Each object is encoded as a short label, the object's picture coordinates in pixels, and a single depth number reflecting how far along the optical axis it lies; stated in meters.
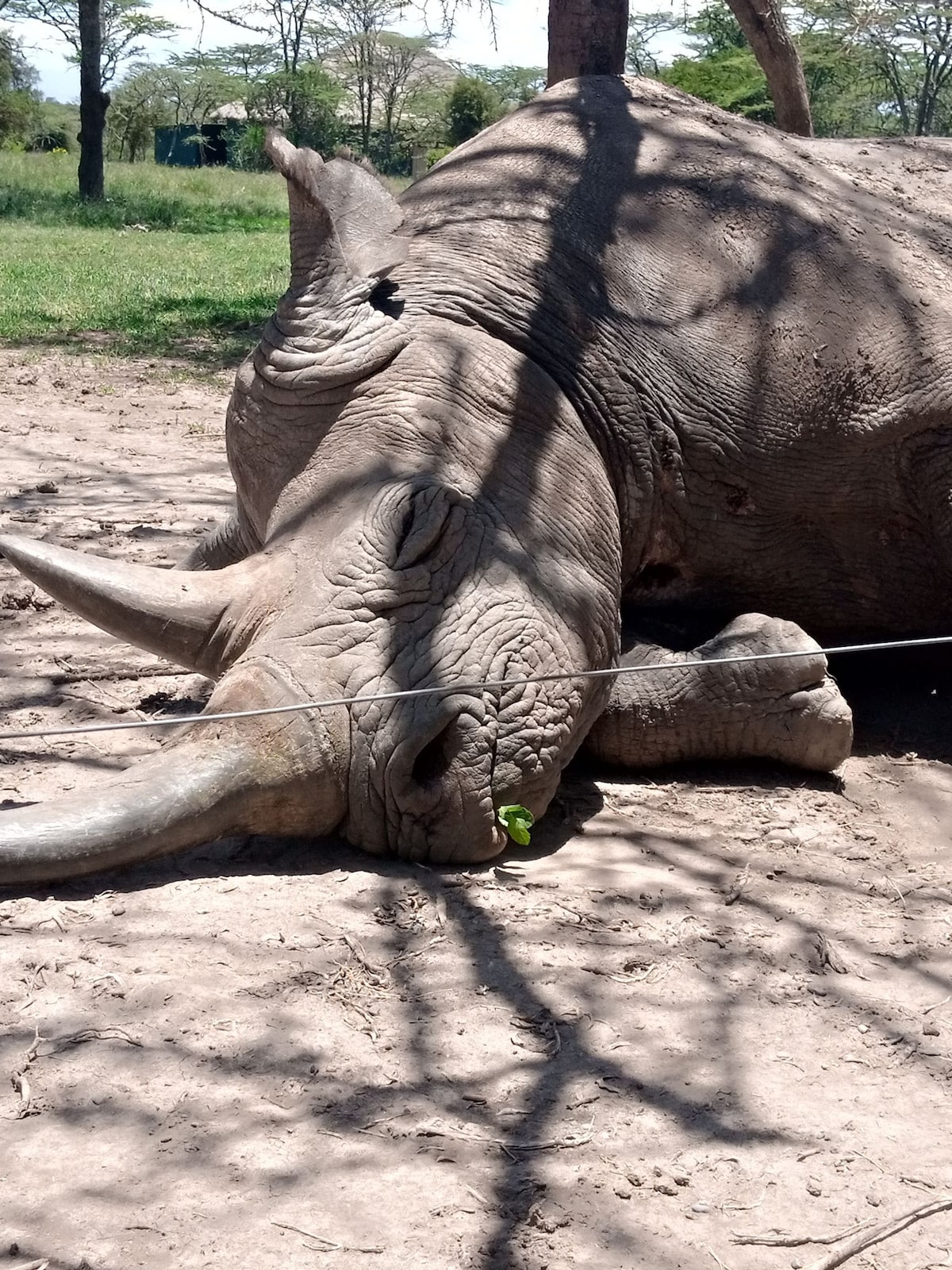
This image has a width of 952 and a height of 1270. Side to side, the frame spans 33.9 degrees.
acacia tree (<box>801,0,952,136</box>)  35.53
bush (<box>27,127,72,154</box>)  49.47
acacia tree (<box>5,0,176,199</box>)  25.86
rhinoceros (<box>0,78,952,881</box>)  3.83
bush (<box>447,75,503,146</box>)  45.25
